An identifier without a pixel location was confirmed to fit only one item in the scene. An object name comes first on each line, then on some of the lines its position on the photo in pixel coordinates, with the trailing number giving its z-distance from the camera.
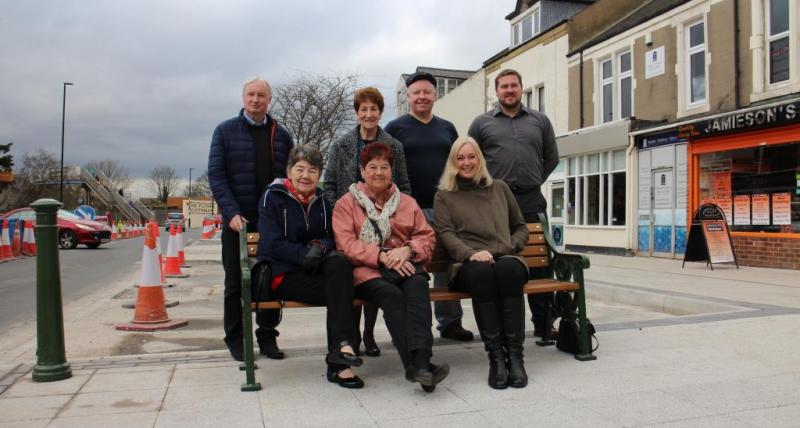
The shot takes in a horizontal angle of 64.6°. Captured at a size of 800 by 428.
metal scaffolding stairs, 55.56
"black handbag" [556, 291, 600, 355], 4.45
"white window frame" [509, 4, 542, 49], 21.99
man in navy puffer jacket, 4.46
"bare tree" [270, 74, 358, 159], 20.61
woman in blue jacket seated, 3.72
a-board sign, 11.34
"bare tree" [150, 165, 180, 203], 95.25
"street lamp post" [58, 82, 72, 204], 45.43
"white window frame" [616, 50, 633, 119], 16.80
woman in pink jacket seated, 3.56
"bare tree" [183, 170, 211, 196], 77.69
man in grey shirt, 4.80
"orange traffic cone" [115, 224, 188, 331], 6.45
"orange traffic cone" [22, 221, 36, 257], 17.44
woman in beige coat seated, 3.85
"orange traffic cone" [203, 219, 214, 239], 30.98
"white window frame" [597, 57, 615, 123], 17.89
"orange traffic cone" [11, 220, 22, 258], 16.83
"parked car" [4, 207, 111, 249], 20.69
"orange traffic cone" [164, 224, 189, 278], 11.84
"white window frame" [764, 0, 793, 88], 12.17
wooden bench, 3.76
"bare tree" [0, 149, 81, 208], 39.06
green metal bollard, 3.93
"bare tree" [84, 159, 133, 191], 82.06
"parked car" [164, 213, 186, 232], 62.89
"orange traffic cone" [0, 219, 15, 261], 15.75
